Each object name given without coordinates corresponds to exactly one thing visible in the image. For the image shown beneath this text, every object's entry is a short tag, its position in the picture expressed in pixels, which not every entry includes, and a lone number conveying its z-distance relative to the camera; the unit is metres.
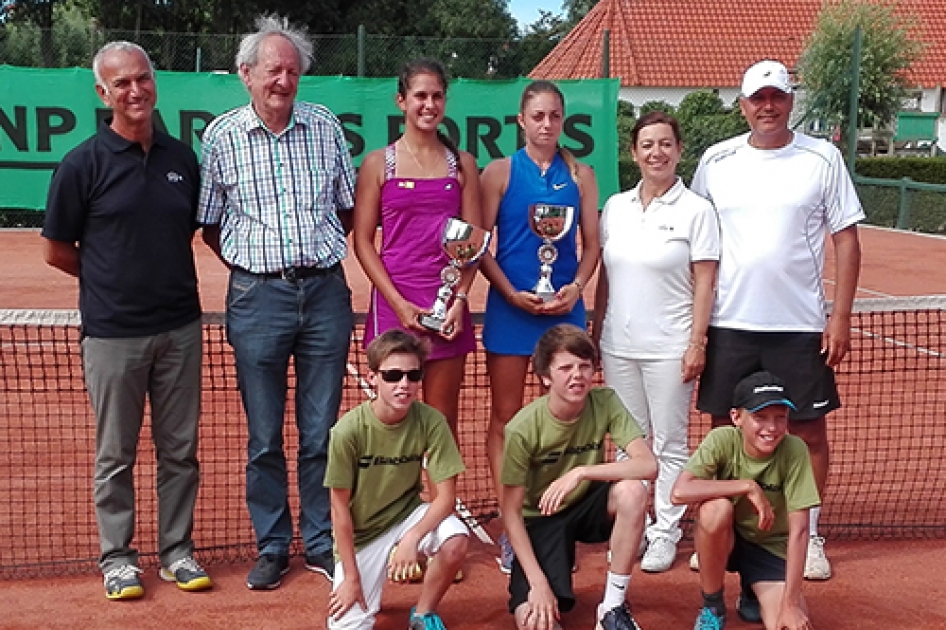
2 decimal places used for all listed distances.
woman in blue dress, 3.99
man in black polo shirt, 3.70
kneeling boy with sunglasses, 3.53
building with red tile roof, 26.98
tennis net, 4.71
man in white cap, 3.92
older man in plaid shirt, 3.88
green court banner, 13.39
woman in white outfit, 3.95
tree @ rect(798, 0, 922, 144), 23.09
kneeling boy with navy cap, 3.56
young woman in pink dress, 3.91
